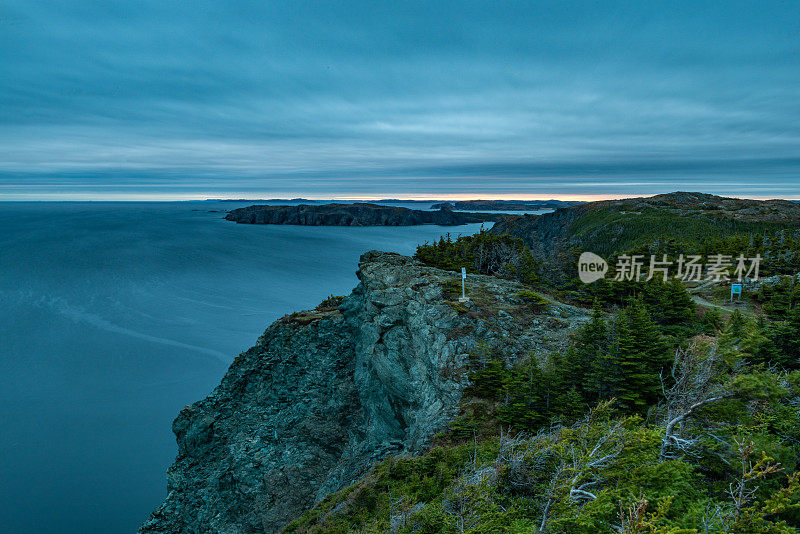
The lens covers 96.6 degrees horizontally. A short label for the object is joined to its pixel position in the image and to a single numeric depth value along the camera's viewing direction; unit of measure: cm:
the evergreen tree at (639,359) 1523
